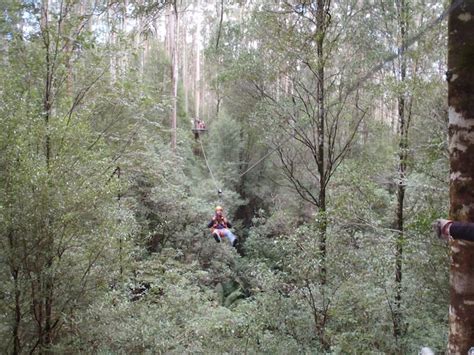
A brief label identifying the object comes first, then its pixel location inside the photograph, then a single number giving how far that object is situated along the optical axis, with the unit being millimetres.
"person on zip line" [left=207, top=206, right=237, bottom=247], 7863
